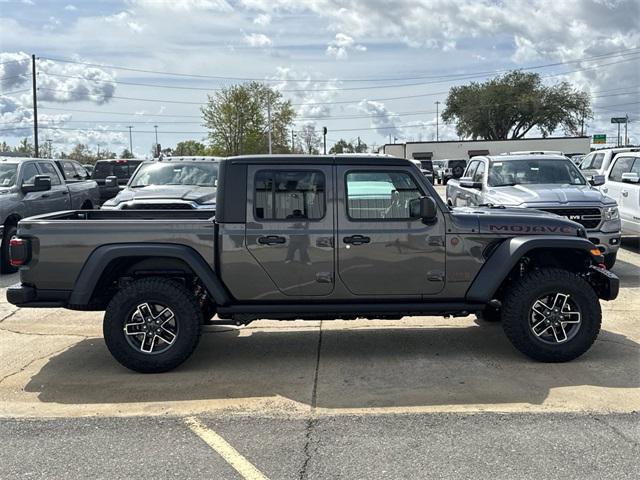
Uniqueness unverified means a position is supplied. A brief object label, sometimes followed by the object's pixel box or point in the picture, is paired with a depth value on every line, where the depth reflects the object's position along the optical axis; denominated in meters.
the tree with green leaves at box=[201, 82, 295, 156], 50.62
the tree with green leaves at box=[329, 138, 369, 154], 62.02
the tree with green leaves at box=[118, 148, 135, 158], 77.21
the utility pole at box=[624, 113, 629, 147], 90.19
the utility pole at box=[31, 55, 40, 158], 41.88
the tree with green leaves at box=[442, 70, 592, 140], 70.19
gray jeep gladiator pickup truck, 5.30
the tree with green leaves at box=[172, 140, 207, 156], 57.50
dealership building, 61.09
